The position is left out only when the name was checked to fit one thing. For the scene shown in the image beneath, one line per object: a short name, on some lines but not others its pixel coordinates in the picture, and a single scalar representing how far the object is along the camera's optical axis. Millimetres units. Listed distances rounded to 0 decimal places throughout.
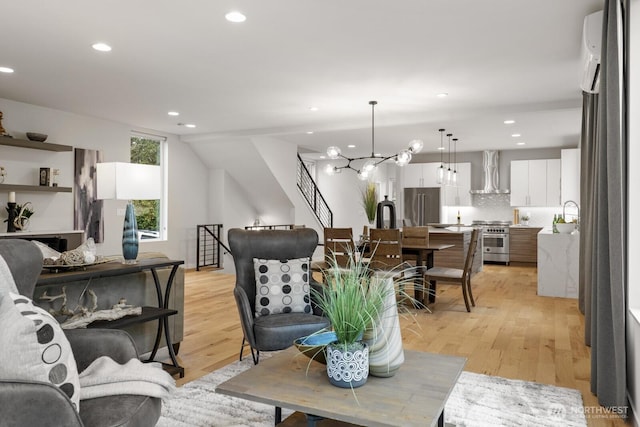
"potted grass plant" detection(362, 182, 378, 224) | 10984
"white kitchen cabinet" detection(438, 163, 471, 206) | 10664
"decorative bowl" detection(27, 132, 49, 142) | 6207
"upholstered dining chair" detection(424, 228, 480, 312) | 5367
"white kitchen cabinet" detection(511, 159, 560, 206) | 9781
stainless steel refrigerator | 10859
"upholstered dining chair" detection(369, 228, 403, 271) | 5277
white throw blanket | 1781
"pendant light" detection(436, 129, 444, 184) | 7760
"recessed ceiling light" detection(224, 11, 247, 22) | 3387
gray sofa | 1458
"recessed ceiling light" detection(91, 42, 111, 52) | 4016
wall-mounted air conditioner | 3295
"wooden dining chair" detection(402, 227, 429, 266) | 5624
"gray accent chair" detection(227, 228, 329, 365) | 3162
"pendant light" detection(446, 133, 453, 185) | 8317
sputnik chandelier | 5996
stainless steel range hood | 10445
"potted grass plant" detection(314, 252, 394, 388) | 1889
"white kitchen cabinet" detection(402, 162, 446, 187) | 10844
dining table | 5574
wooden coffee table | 1692
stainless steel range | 9867
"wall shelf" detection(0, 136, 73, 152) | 5890
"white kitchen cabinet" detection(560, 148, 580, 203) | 9000
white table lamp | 3434
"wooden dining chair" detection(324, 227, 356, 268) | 5549
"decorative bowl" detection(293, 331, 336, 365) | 2063
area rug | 2570
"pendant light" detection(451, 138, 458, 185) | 8438
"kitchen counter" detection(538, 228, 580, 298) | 6324
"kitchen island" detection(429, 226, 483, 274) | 7582
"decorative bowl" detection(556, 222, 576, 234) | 6430
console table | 2758
